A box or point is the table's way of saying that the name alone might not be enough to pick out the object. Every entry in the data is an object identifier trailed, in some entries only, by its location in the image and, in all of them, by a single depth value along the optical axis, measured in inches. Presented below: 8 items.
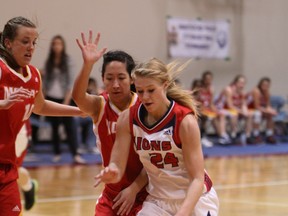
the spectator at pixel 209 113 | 919.6
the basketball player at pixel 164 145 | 234.3
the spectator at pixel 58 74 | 660.4
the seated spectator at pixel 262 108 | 980.1
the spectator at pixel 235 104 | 954.4
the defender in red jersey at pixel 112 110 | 255.4
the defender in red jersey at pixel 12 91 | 255.1
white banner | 1006.3
